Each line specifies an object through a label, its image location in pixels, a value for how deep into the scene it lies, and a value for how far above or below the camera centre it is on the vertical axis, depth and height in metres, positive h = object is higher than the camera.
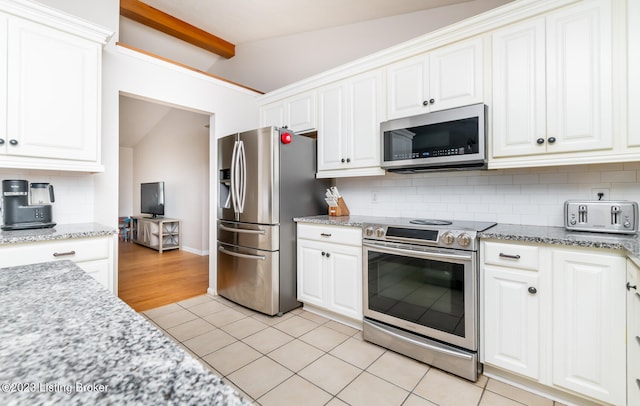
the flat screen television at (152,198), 6.16 +0.12
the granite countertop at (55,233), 1.67 -0.18
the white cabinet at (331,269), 2.39 -0.58
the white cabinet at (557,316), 1.42 -0.62
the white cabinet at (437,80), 2.04 +0.93
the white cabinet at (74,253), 1.66 -0.31
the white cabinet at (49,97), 1.83 +0.72
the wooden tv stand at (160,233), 5.73 -0.60
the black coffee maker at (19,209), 1.95 -0.04
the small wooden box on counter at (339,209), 2.93 -0.06
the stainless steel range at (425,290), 1.78 -0.60
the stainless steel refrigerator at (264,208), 2.70 -0.05
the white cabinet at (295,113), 3.01 +1.00
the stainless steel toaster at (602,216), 1.67 -0.08
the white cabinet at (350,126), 2.55 +0.71
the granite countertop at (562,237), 1.39 -0.19
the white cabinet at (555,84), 1.63 +0.72
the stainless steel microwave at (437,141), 1.97 +0.46
